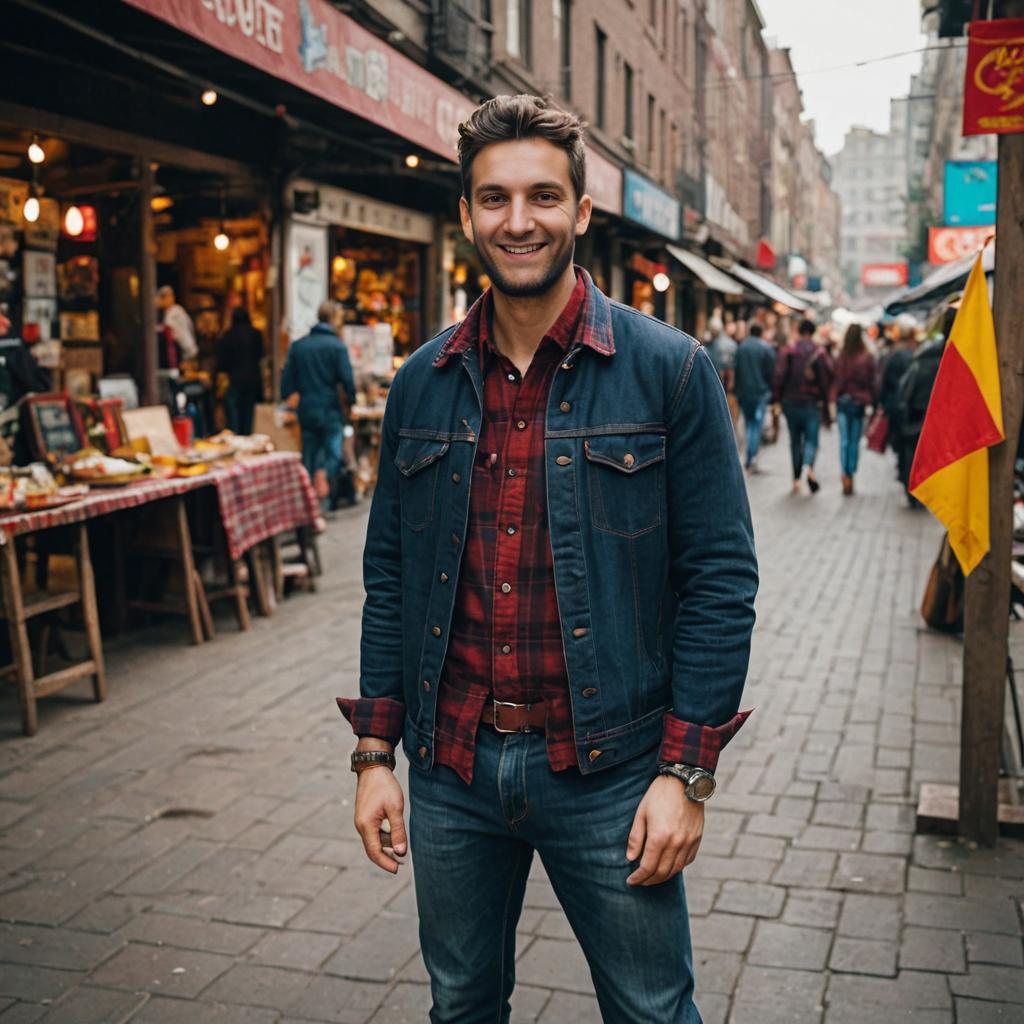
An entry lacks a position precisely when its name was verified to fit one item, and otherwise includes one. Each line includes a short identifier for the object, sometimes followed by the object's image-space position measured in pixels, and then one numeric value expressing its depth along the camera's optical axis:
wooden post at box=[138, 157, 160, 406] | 11.04
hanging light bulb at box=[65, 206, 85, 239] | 10.25
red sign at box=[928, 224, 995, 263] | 18.16
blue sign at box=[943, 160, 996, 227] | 15.42
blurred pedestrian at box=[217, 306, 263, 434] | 13.24
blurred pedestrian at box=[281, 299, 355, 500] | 10.91
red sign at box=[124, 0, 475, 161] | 6.91
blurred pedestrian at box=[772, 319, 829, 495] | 14.49
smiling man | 2.09
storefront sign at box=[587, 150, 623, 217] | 16.42
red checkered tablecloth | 6.09
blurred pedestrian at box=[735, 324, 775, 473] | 16.72
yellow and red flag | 4.27
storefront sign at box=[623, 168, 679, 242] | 19.05
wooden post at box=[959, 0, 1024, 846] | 4.27
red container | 8.71
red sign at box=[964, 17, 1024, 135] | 4.22
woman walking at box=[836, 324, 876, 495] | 14.66
